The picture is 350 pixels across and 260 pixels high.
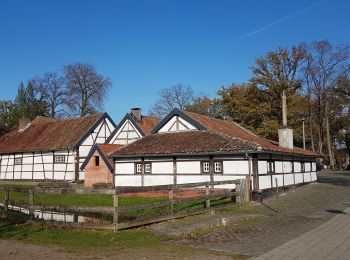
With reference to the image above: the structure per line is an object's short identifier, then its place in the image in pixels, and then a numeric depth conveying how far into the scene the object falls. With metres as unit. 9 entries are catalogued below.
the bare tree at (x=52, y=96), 67.75
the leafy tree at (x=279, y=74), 51.91
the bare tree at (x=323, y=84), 51.72
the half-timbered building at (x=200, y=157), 21.11
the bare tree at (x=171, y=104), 69.12
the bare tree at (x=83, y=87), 63.56
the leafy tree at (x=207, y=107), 67.38
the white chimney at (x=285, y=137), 29.34
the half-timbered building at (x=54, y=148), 38.25
